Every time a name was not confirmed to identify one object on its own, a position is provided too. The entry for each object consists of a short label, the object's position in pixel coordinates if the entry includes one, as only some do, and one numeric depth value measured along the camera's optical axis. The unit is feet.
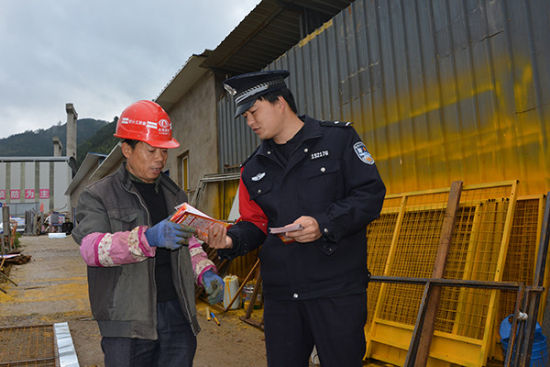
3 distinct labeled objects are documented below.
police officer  6.13
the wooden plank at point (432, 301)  10.92
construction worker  6.19
